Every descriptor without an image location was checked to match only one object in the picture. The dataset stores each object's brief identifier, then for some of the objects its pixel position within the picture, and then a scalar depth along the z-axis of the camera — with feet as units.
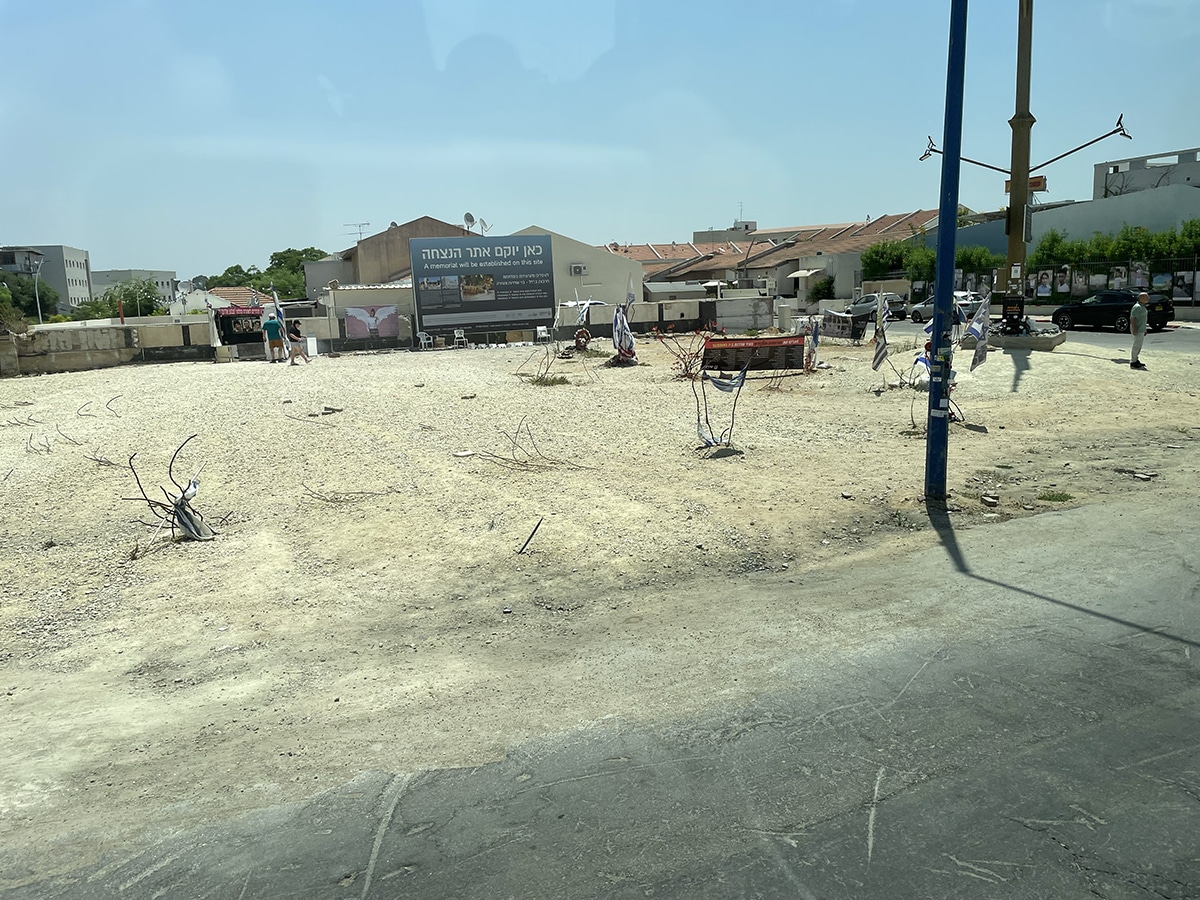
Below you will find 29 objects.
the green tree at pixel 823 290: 203.92
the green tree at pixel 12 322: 78.88
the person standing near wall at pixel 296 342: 87.79
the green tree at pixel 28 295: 305.94
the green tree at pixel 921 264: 171.42
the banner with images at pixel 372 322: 116.88
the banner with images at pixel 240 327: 100.48
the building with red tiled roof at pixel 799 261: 202.28
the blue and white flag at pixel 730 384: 39.47
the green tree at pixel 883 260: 186.50
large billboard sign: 128.67
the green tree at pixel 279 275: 306.55
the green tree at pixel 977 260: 160.76
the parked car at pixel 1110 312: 97.76
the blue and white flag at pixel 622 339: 82.23
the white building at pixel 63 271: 392.06
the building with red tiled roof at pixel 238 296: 217.15
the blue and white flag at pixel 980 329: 53.06
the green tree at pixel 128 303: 281.68
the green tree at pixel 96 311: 275.18
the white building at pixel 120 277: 501.52
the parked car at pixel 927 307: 116.92
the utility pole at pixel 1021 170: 76.74
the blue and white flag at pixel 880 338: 58.54
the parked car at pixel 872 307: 131.03
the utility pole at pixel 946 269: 28.45
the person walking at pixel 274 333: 87.10
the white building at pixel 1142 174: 178.40
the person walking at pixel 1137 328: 62.59
